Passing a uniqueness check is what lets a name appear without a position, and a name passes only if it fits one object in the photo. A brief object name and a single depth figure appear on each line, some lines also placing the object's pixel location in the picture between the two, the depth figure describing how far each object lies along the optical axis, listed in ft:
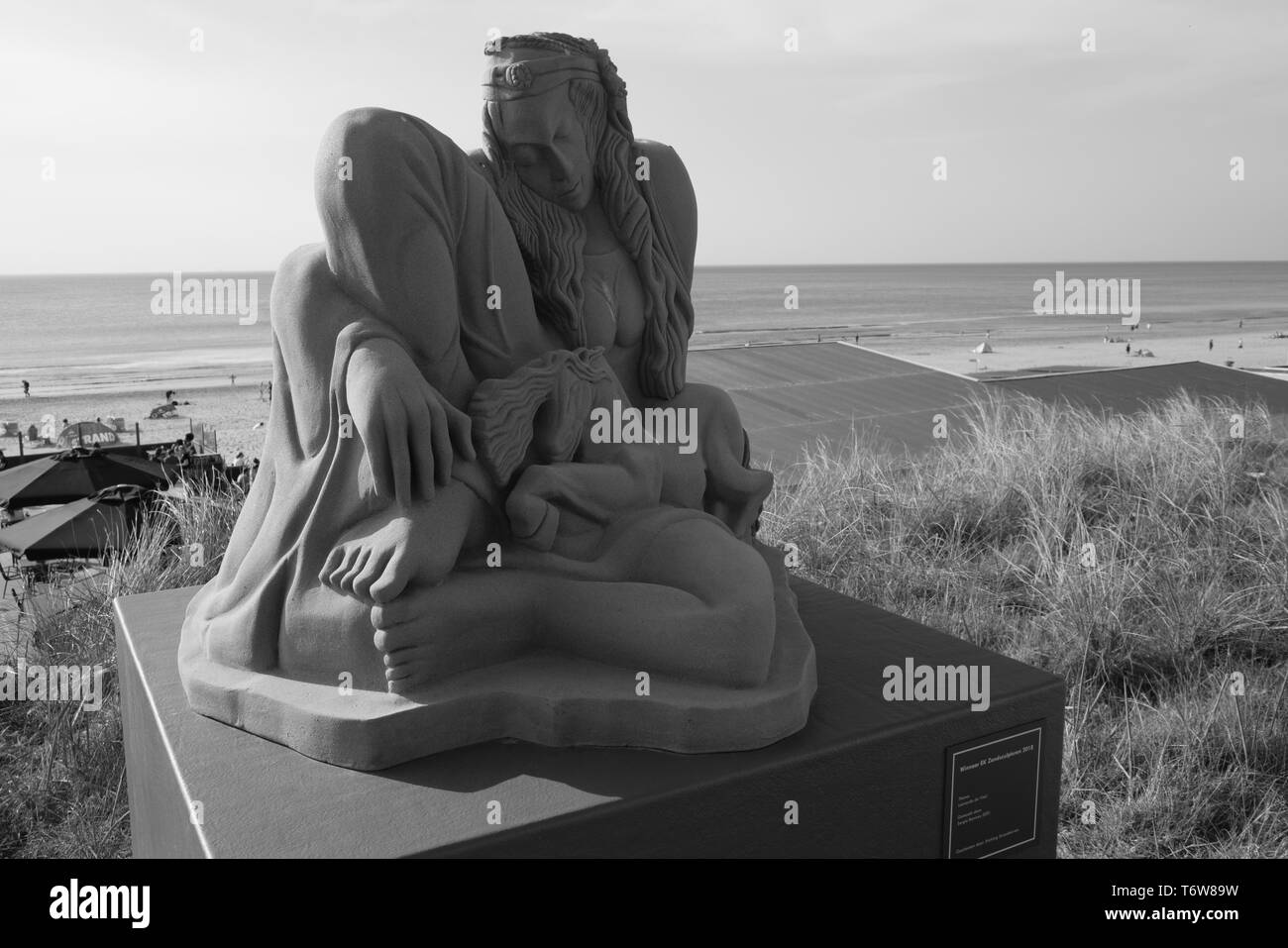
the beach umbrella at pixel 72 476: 23.39
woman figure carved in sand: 7.18
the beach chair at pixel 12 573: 20.28
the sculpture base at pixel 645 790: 6.23
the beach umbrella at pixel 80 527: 19.53
